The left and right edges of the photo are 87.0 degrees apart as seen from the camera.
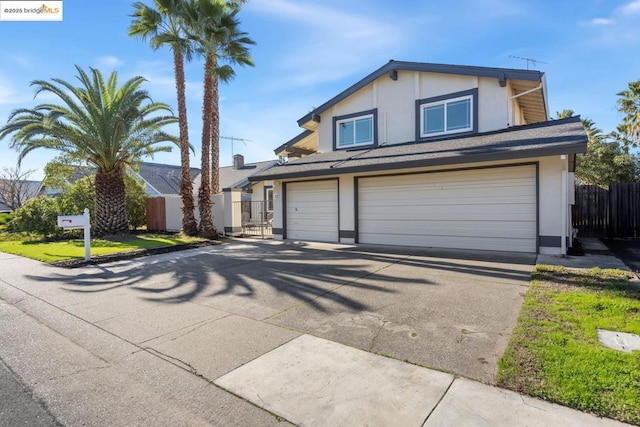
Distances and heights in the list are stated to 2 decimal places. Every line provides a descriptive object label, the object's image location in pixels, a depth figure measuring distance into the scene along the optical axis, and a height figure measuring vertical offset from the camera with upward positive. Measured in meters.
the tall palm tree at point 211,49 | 14.14 +7.31
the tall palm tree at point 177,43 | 14.54 +7.32
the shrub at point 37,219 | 15.77 -0.37
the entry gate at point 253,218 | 16.94 -0.55
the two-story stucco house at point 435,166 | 9.70 +1.35
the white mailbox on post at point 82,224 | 10.07 -0.40
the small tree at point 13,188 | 27.34 +1.88
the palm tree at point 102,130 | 14.29 +3.56
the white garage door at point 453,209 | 10.12 -0.05
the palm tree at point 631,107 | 22.50 +6.91
